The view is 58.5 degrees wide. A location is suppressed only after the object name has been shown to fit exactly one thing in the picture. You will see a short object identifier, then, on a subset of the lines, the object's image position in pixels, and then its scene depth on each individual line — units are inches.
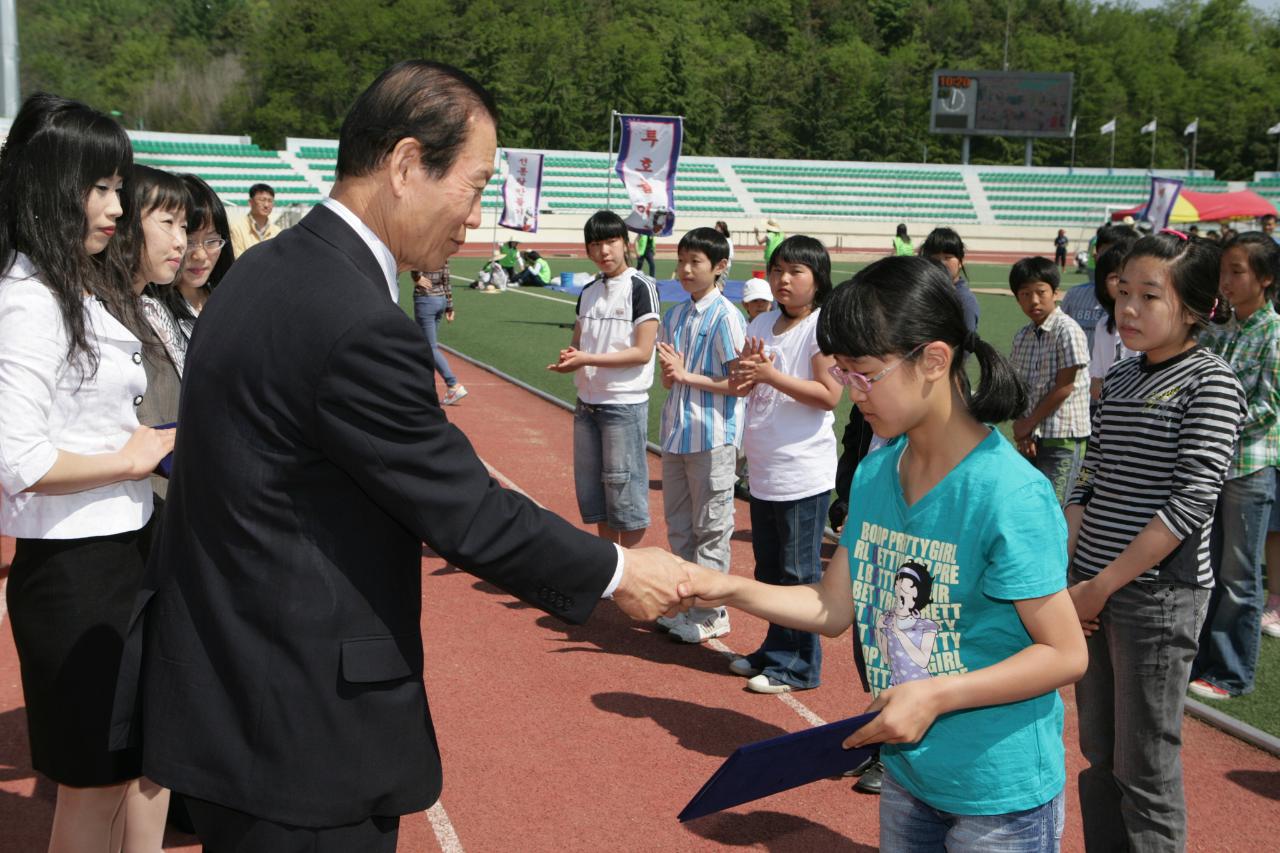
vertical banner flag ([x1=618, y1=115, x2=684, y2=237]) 649.0
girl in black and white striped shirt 131.4
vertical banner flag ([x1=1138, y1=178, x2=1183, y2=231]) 1126.4
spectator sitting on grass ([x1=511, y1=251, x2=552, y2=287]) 1213.7
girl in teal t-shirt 93.6
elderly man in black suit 81.6
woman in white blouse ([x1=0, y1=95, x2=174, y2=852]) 116.7
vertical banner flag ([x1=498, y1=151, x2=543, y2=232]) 916.6
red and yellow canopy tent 1480.1
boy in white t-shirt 265.0
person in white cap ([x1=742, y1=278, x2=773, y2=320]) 268.7
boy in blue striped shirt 240.5
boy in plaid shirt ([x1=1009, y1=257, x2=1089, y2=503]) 254.8
